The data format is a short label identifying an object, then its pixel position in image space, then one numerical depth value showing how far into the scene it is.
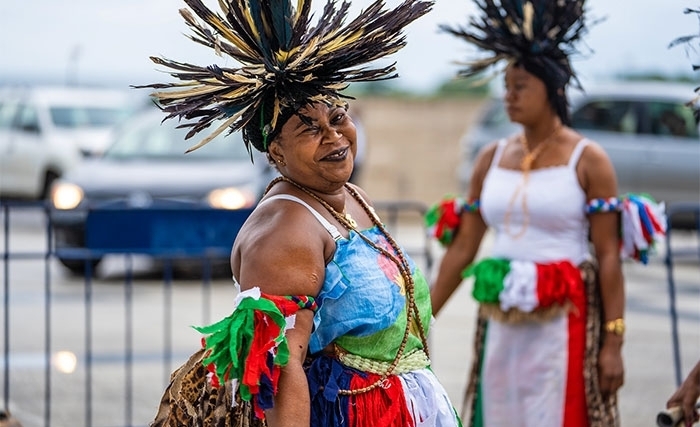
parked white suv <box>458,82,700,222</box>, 23.43
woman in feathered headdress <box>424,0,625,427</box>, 8.16
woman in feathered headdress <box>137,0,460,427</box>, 5.07
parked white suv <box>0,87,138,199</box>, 29.91
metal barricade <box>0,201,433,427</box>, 11.01
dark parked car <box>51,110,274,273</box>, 18.72
